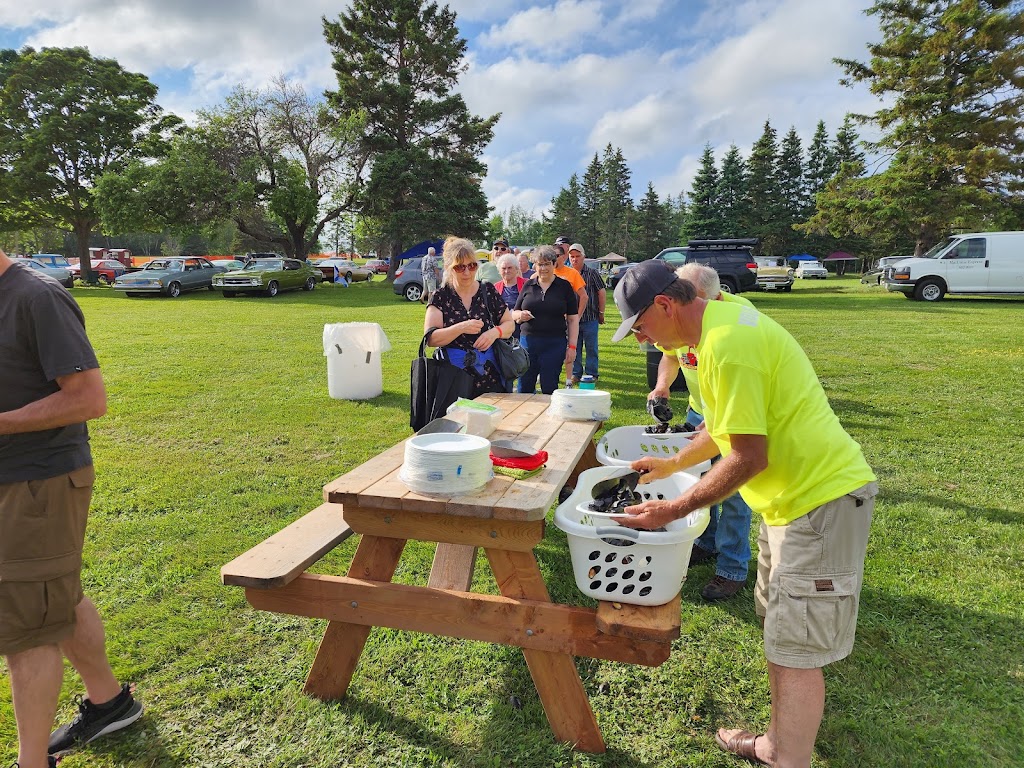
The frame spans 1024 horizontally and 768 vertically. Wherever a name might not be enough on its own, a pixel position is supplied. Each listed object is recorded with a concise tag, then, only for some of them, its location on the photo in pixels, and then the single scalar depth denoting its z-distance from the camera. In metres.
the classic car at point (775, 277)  25.33
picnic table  2.06
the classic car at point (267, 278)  22.09
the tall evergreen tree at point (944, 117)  23.14
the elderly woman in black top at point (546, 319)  5.57
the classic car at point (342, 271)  32.84
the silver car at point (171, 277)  21.47
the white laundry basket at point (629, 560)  1.99
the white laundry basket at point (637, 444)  3.23
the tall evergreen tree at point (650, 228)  66.19
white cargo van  17.41
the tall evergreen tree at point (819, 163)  54.28
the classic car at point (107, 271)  31.30
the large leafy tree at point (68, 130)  27.72
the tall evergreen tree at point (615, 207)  68.25
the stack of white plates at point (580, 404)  3.49
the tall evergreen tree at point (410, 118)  31.31
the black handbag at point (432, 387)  3.76
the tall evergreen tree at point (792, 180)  53.00
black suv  19.06
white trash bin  7.09
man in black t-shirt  1.84
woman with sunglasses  3.79
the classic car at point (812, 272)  40.31
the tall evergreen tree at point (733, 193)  52.16
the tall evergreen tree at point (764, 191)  51.56
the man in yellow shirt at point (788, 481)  1.78
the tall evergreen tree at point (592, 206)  69.12
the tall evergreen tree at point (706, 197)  53.00
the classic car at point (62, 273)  25.09
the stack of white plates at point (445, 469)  2.13
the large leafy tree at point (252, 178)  26.95
